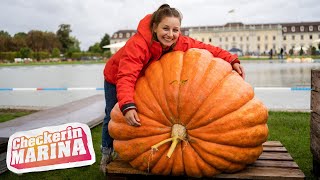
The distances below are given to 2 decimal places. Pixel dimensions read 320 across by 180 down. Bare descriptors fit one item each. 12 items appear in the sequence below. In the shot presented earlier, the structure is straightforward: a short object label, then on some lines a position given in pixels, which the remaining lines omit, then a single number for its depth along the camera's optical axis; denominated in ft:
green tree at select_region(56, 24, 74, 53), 308.60
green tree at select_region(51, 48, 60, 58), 246.06
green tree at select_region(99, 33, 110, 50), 366.88
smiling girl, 8.54
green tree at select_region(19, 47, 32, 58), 225.31
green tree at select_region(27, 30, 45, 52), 268.21
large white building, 390.21
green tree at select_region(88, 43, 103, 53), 328.39
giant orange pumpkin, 8.20
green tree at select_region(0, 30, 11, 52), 250.37
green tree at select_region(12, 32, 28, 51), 258.57
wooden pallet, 8.41
